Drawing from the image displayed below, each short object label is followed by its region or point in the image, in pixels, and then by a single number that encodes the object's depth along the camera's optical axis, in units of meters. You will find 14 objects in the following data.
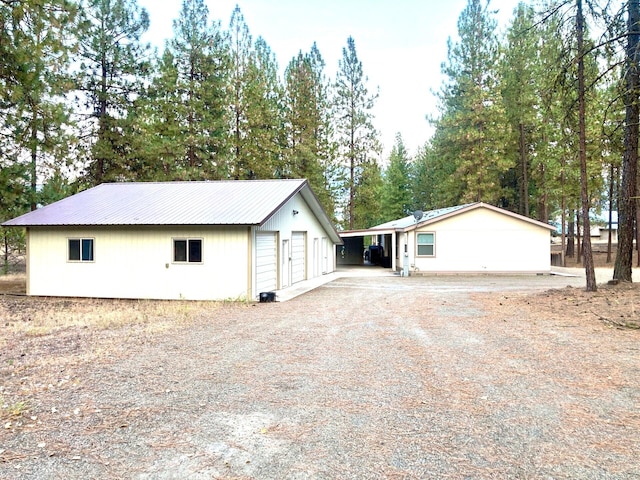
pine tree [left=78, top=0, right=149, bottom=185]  20.84
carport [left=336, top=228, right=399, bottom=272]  26.53
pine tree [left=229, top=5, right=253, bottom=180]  26.78
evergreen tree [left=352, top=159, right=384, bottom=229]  30.97
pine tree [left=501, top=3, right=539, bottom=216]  26.69
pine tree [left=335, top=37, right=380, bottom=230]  30.69
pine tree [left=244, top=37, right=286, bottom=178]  27.11
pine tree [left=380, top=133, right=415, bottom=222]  42.78
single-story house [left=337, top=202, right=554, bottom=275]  20.81
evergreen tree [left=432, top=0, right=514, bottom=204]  27.48
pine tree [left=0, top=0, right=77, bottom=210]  11.22
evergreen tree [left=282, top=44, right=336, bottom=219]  29.48
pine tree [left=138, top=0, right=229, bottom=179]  22.83
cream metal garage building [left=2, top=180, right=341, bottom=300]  12.81
